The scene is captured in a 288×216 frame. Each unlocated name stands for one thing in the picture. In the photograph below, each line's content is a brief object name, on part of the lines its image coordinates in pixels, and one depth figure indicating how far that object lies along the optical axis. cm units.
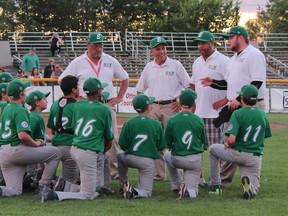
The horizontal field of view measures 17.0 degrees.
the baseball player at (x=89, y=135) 1175
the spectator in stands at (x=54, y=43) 5129
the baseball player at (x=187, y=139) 1236
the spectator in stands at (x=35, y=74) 3495
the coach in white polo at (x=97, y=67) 1385
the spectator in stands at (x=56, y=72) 3601
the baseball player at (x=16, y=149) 1206
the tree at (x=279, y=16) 9511
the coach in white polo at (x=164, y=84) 1433
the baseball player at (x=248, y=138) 1204
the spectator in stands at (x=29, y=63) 3782
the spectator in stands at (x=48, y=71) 3725
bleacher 5580
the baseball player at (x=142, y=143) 1238
